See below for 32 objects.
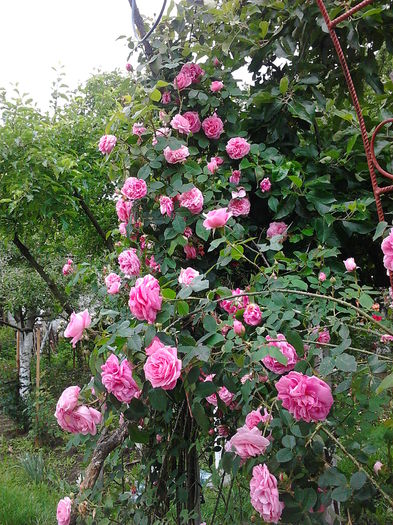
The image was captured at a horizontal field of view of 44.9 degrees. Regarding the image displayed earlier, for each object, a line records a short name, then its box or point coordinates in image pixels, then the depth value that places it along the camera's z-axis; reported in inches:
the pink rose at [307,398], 28.0
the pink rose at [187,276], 34.2
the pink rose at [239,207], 48.4
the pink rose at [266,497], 27.9
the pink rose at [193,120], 51.1
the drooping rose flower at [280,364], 32.3
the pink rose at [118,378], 31.3
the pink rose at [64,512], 42.2
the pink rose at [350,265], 40.0
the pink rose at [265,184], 48.2
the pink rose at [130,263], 49.1
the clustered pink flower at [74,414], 32.7
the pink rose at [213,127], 51.0
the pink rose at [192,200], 45.8
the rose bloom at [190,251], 48.1
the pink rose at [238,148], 49.4
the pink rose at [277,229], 48.1
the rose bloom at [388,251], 28.5
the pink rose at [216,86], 50.6
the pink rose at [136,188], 47.1
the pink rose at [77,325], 33.7
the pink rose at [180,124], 48.5
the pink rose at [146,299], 30.7
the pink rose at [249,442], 29.5
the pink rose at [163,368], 29.2
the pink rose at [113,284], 48.2
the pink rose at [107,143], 51.2
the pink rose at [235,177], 49.3
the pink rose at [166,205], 46.1
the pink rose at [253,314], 34.8
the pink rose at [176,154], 46.7
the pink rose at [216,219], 37.9
